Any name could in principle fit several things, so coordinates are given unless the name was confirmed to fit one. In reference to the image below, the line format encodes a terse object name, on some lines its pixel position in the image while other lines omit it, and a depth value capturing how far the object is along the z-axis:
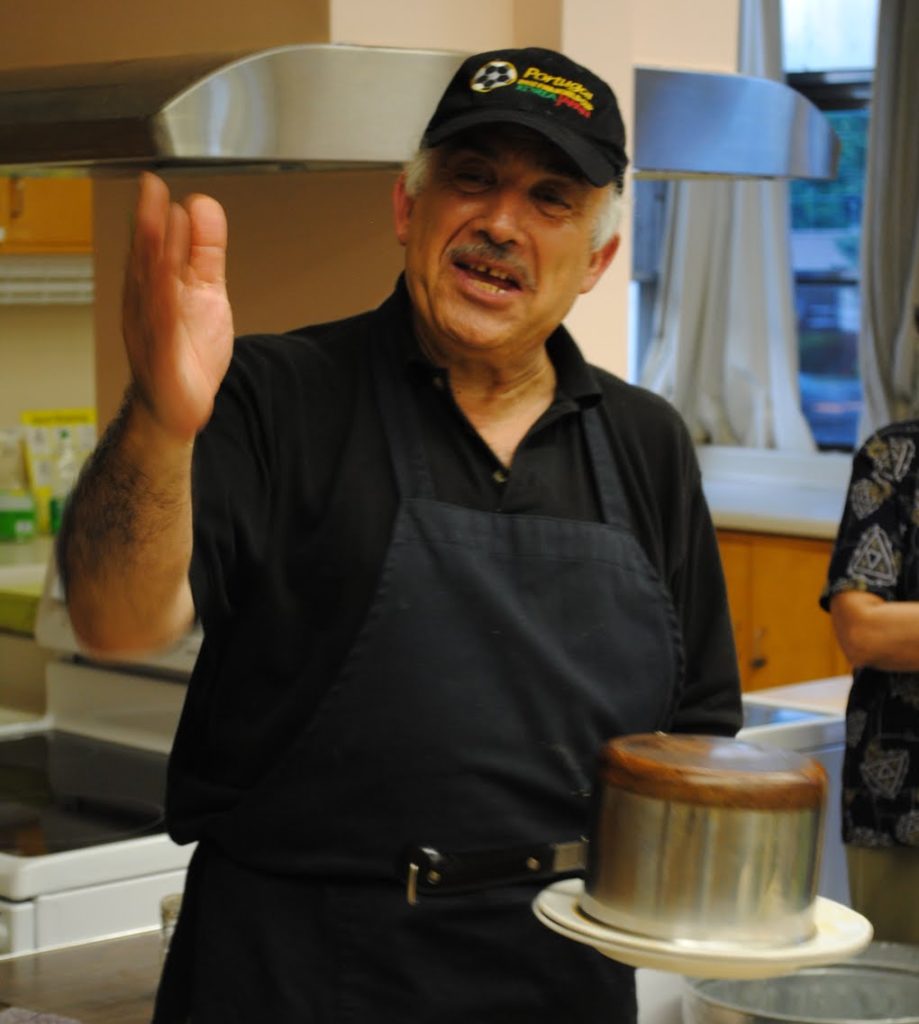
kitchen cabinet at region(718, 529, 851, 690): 4.86
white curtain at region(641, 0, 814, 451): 5.76
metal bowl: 2.02
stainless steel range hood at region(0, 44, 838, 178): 1.65
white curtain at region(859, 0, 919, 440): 5.25
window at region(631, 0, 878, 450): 5.68
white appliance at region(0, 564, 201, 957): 2.16
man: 1.46
